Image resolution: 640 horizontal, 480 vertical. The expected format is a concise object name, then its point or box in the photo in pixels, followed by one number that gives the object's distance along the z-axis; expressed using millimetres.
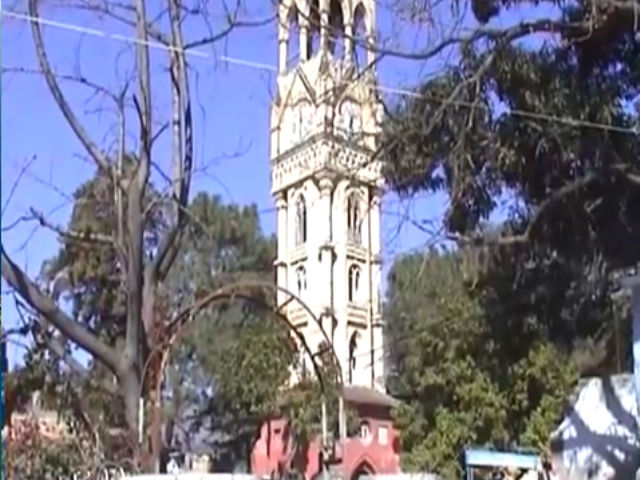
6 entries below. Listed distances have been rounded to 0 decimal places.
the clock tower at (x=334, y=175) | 13055
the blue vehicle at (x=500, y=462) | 17125
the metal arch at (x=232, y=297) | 15422
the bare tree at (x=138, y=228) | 12758
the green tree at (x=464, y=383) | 19625
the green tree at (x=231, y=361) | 31250
